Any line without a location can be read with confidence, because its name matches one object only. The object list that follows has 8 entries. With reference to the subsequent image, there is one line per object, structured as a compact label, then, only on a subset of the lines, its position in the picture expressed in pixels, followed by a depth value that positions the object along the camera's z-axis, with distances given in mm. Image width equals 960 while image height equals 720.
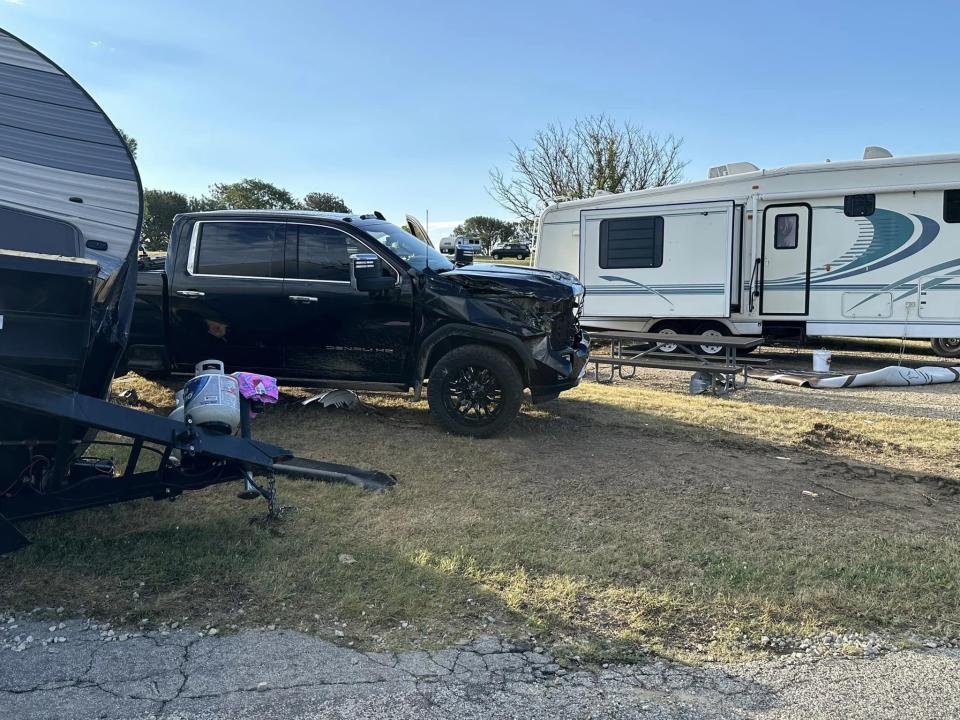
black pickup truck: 6160
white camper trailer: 10633
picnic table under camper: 8883
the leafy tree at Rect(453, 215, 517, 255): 48781
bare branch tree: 24688
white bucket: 10484
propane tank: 3854
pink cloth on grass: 4180
